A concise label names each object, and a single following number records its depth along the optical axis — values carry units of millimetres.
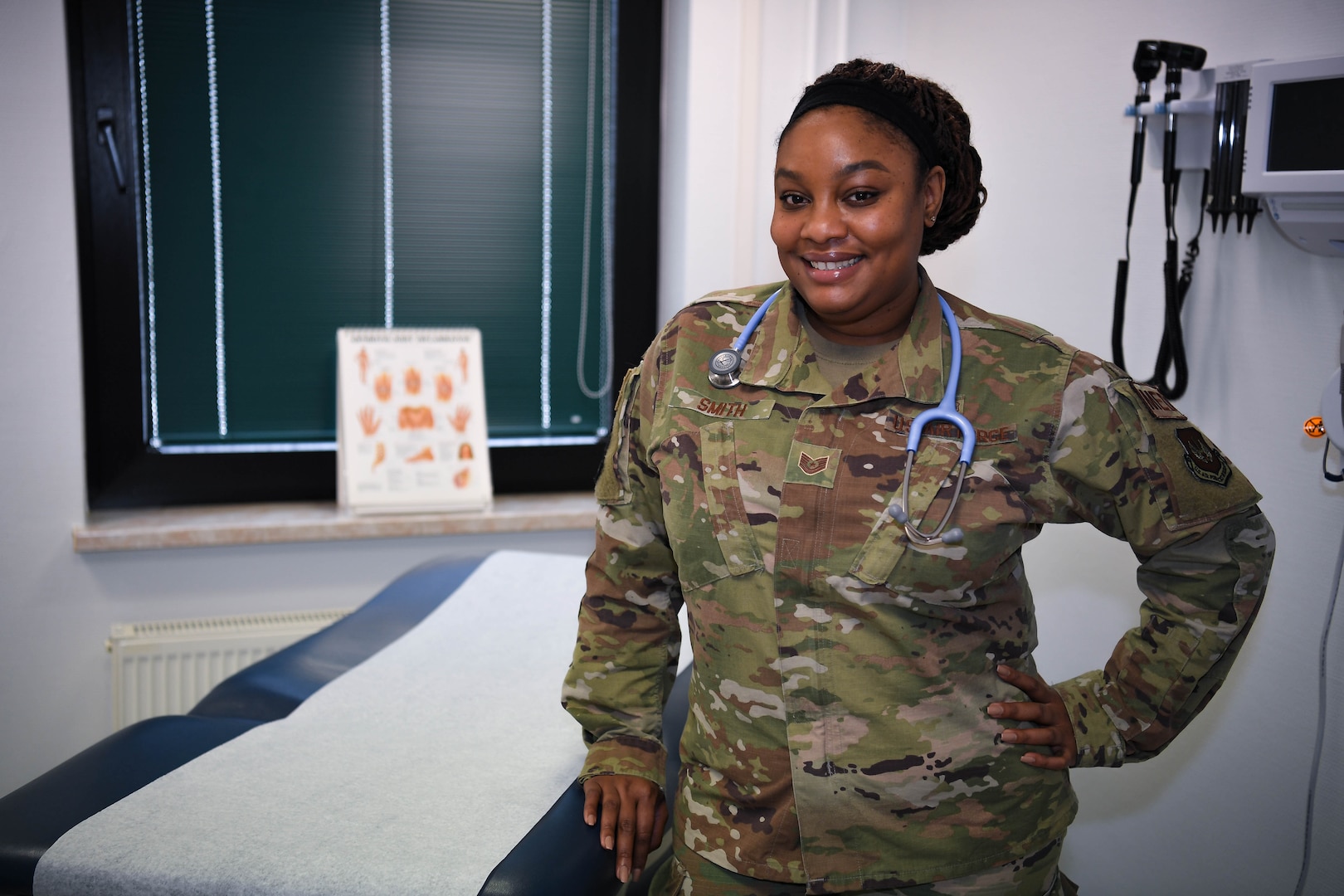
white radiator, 2371
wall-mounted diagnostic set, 1398
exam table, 1177
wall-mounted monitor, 1383
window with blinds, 2455
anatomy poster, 2549
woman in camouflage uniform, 1054
